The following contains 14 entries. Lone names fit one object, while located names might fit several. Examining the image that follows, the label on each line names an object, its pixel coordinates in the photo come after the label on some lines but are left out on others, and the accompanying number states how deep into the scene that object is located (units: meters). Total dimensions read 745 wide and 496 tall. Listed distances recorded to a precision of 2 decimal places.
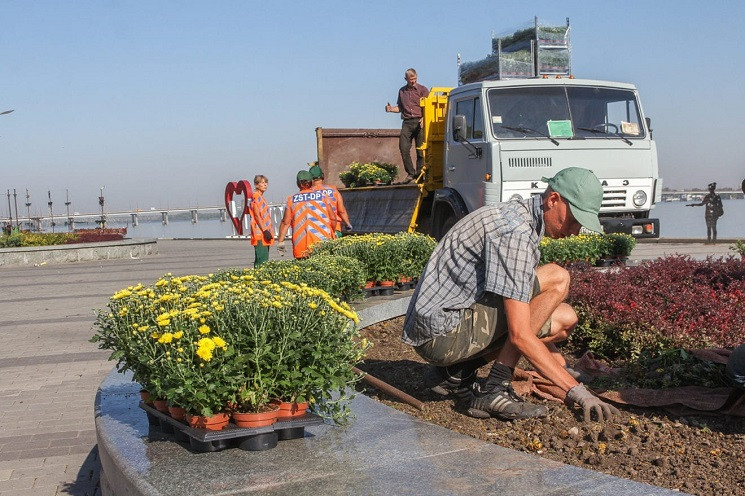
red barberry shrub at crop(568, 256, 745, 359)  5.34
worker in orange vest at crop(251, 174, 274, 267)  12.49
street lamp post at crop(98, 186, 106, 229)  47.11
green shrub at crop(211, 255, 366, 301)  6.75
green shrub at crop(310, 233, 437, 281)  8.51
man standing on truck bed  14.20
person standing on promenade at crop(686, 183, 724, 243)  21.20
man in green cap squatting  4.15
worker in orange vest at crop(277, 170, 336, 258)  10.63
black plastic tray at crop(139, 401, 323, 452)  3.39
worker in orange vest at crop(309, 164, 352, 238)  10.81
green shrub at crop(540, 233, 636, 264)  9.63
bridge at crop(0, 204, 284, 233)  54.62
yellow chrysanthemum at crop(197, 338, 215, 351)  3.29
